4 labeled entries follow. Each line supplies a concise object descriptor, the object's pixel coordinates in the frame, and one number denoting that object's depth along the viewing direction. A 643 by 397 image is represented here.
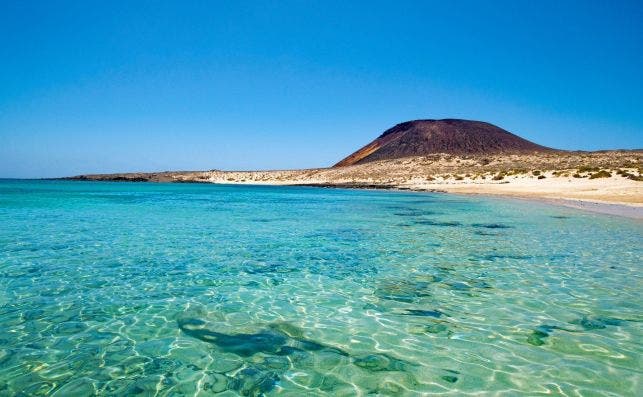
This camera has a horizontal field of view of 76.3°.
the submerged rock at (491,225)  18.89
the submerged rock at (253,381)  4.70
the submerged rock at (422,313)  7.13
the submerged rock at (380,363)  5.28
